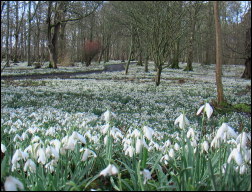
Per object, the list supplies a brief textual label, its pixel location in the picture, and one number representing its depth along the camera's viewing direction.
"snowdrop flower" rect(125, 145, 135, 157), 2.37
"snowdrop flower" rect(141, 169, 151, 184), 1.77
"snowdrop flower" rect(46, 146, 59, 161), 2.09
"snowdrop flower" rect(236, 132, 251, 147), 2.03
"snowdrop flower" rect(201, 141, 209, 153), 2.56
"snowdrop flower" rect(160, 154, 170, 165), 2.48
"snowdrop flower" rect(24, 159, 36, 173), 2.01
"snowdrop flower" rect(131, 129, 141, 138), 2.51
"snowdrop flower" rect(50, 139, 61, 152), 2.40
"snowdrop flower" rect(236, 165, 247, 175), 2.05
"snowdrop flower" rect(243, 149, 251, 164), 2.01
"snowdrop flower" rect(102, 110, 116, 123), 2.45
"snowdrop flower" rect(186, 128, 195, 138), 2.61
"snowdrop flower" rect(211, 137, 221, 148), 2.41
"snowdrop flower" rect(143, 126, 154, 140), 2.20
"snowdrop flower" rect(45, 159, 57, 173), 2.28
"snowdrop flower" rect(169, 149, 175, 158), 2.55
